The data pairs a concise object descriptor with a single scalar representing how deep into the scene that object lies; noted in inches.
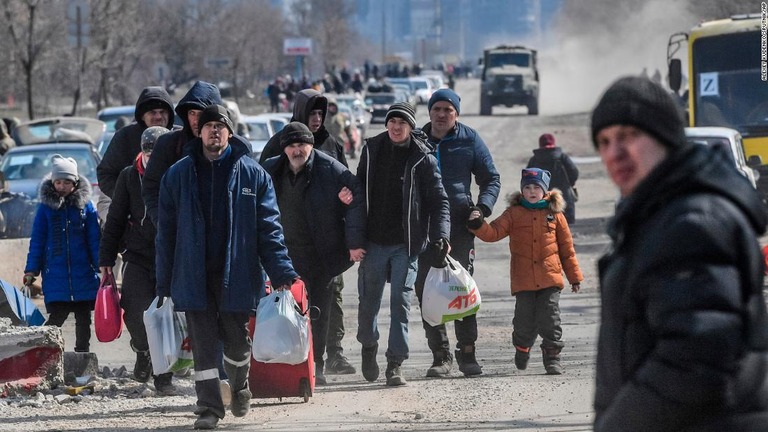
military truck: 4852.4
